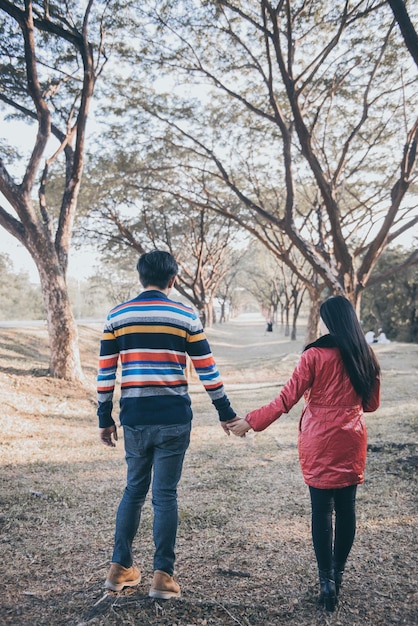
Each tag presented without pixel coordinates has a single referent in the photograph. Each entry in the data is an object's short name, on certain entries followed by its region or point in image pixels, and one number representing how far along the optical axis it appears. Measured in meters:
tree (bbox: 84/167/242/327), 15.48
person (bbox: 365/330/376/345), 25.44
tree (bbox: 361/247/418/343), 25.52
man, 2.46
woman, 2.44
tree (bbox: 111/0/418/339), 8.55
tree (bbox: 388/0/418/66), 4.20
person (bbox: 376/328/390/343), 25.85
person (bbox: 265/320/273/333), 38.74
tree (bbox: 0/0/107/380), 8.67
